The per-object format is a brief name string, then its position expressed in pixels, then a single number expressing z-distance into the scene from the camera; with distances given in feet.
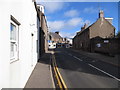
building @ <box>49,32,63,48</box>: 221.81
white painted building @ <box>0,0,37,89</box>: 7.36
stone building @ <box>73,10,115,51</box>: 78.52
